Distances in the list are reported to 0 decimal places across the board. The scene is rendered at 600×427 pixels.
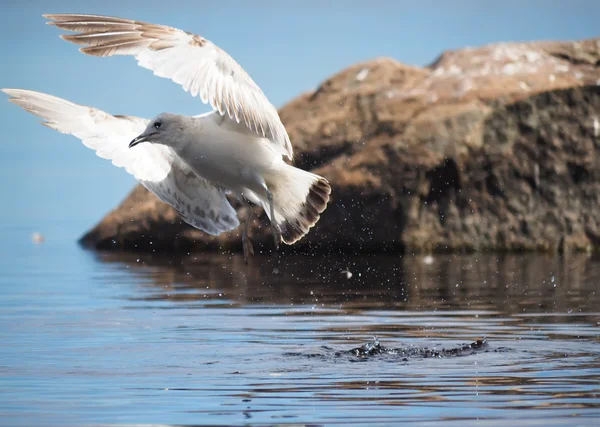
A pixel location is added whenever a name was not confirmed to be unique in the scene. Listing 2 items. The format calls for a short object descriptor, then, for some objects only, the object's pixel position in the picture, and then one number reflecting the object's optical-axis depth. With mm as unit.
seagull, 14141
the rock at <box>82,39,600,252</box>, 32281
